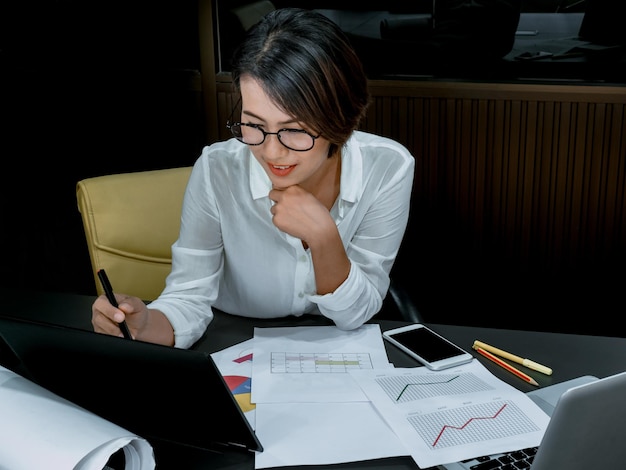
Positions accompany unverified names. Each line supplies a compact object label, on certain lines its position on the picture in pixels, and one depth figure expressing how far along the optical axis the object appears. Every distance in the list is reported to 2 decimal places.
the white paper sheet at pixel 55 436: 0.88
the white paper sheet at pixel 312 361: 1.22
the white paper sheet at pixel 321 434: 1.06
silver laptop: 0.79
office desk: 1.07
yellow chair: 1.84
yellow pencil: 1.29
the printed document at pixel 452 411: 1.07
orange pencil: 1.27
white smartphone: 1.32
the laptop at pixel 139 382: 0.98
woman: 1.34
